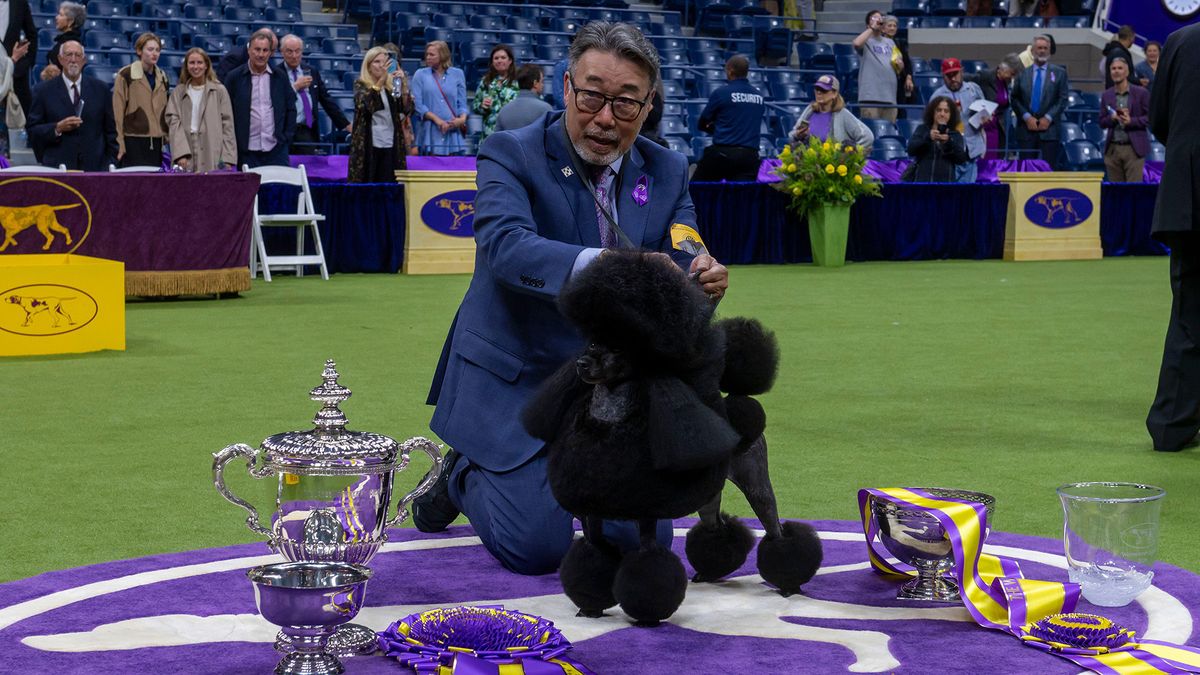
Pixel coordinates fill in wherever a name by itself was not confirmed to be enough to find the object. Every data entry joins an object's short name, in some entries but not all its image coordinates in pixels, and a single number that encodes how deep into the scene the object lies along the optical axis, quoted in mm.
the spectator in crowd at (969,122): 14078
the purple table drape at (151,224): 8477
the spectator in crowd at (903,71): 15812
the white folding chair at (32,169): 8619
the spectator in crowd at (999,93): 15117
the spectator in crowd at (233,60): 11812
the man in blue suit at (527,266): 3172
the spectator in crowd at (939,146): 13610
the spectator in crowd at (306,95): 11734
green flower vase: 12789
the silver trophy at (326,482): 2846
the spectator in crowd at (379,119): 11609
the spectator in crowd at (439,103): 12609
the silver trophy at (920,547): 3057
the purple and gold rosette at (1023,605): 2639
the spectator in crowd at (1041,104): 14938
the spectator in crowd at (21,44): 11594
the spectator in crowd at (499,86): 11727
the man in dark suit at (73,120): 10609
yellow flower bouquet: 12430
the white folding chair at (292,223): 10703
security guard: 12617
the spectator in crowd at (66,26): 11171
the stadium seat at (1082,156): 17094
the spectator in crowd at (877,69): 15562
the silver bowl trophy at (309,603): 2416
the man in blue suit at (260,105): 11195
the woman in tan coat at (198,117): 10664
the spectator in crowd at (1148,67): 16484
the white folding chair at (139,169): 9380
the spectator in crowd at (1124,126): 15070
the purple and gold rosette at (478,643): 2555
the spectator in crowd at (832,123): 12867
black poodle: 2604
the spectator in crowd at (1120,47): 15867
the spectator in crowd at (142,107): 10805
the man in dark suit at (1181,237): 4746
